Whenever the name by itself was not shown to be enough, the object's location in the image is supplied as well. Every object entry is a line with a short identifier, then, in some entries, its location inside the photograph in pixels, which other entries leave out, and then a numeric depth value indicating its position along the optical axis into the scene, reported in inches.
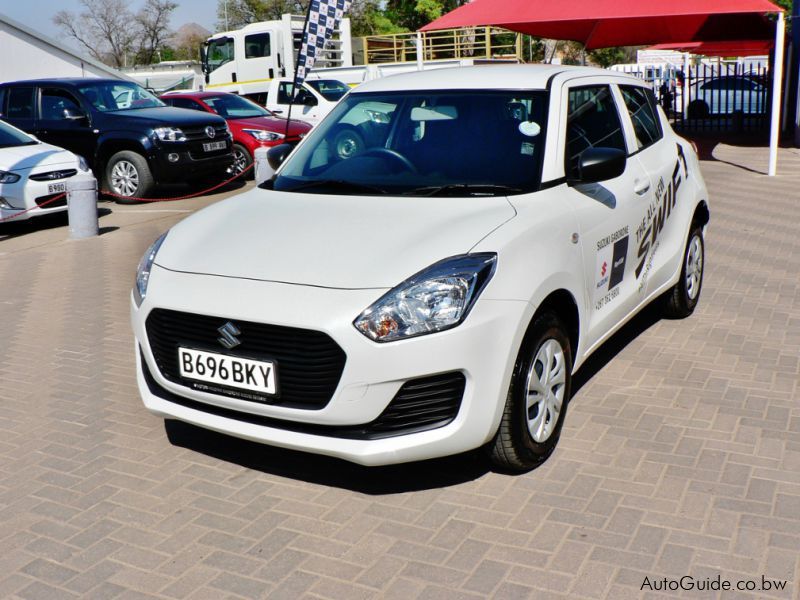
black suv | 516.1
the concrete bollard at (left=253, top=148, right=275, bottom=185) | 477.1
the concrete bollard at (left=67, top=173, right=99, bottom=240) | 409.7
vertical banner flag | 430.3
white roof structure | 872.3
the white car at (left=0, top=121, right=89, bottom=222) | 437.1
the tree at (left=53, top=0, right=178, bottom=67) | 2783.0
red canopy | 584.7
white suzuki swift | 131.8
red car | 598.2
